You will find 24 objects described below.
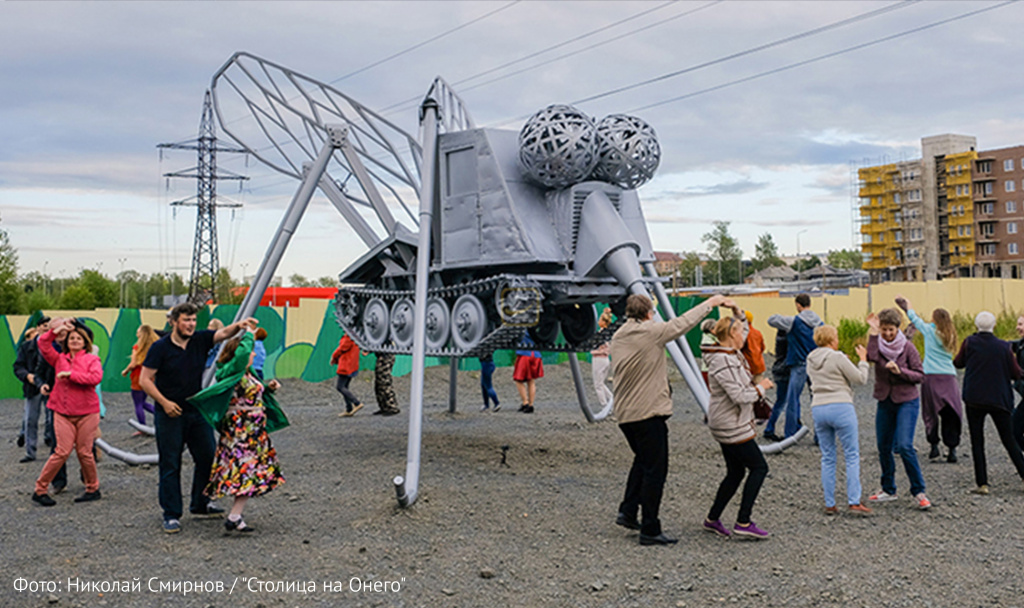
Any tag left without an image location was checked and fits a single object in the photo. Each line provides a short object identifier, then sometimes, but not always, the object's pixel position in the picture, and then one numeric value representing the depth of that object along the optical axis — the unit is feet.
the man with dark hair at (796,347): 38.50
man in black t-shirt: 24.30
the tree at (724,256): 327.06
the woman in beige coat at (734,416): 22.97
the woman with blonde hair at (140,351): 41.88
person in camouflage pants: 54.60
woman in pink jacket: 28.37
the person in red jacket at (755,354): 42.06
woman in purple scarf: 27.76
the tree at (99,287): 235.61
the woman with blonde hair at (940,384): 31.12
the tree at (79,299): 201.87
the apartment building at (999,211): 304.09
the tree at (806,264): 368.23
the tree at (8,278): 142.31
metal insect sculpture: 33.22
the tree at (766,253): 357.61
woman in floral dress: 23.77
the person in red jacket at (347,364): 54.29
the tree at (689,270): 313.09
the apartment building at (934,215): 313.32
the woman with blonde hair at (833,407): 25.98
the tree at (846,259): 378.55
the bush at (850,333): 88.57
